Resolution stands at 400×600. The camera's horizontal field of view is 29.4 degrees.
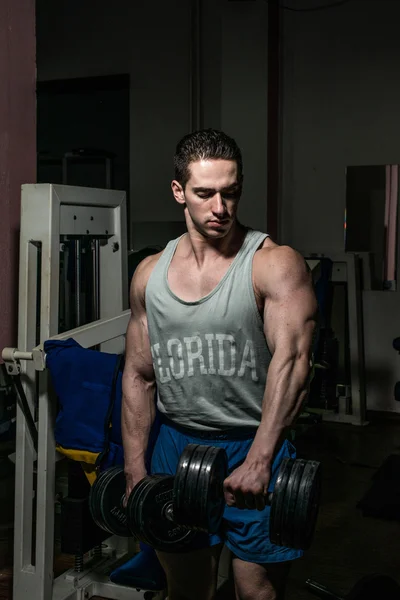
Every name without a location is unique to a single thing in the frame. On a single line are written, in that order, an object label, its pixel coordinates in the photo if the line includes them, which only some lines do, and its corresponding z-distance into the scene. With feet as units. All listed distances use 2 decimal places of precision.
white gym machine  7.29
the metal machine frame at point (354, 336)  15.78
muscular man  5.58
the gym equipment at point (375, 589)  7.11
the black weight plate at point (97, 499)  6.25
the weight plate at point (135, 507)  5.81
